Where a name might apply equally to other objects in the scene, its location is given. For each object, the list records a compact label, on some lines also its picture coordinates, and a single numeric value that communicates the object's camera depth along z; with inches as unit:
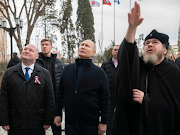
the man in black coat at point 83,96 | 105.6
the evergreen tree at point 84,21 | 1513.3
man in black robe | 77.0
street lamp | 500.4
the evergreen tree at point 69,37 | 1342.3
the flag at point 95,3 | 995.3
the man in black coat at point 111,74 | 191.8
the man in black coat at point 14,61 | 289.3
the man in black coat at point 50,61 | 179.4
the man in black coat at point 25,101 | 115.9
